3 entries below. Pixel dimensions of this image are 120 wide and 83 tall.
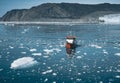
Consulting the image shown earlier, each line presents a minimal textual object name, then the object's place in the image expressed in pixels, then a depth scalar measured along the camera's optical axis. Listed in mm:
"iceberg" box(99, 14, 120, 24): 138062
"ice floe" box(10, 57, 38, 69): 18880
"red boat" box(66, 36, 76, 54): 31109
